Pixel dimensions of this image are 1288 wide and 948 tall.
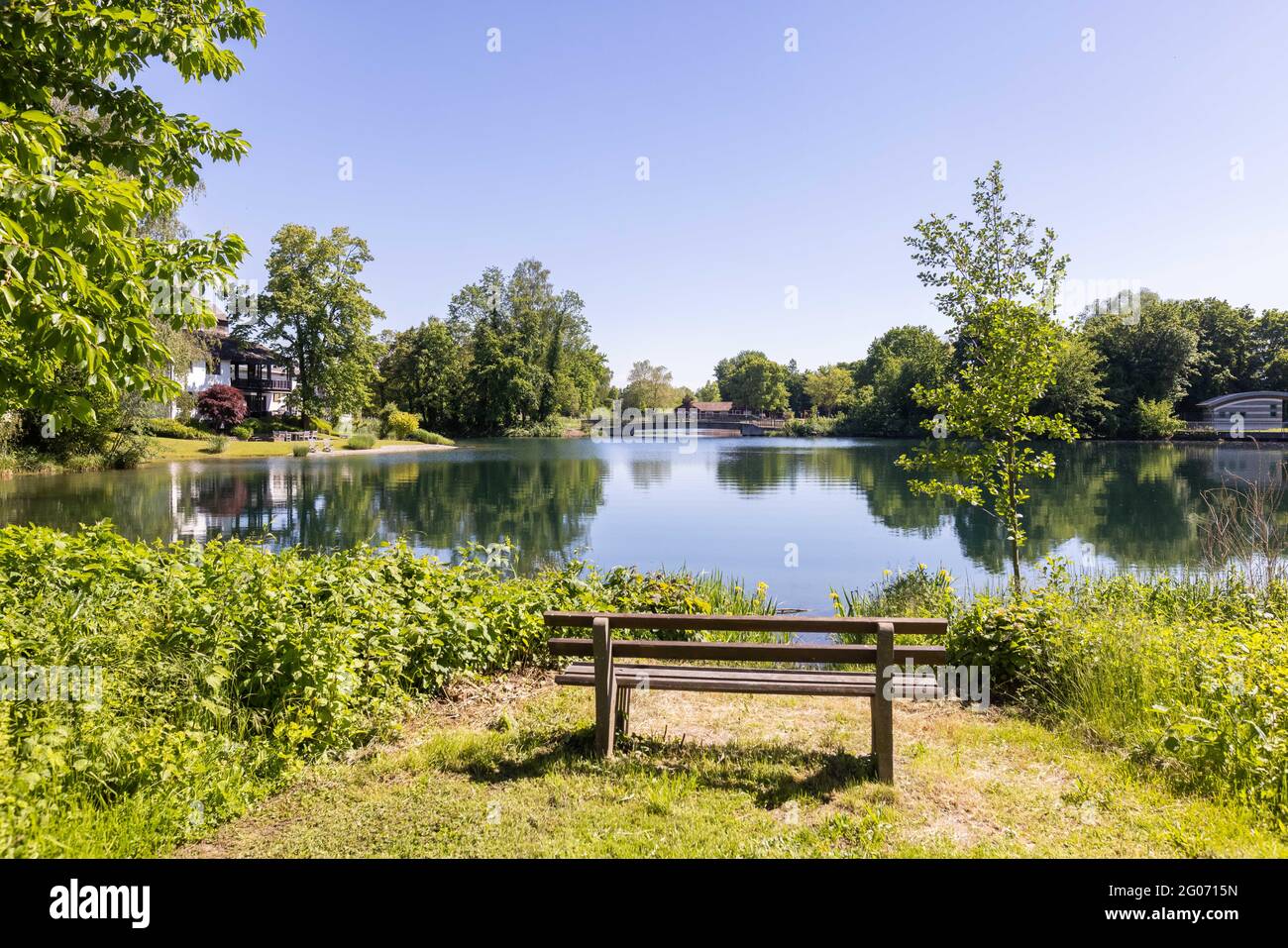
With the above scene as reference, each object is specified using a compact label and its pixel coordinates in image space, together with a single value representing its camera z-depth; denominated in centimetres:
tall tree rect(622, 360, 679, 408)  12588
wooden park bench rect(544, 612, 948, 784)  397
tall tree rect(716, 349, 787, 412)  11094
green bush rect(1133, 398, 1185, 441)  5419
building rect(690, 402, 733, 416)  11919
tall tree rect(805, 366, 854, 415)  9838
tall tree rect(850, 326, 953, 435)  6594
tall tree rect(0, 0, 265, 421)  321
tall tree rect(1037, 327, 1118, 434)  4656
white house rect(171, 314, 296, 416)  6288
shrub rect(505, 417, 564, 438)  6881
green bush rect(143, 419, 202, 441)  3988
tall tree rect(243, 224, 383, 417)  4859
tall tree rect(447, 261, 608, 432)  6625
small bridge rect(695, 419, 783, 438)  9644
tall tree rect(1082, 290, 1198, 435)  5634
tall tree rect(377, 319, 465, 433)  6794
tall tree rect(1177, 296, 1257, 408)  6325
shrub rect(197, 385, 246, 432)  4556
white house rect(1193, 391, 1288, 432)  5800
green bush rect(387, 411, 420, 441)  5688
